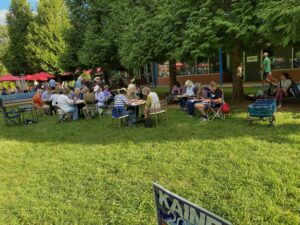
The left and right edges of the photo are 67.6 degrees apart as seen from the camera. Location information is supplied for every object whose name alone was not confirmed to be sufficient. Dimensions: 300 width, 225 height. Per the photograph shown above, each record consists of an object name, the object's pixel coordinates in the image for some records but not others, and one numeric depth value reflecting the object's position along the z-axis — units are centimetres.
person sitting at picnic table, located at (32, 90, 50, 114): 1056
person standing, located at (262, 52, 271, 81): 999
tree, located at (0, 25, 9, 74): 4335
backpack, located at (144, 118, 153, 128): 669
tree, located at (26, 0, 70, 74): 2499
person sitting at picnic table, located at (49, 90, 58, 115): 967
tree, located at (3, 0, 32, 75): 2623
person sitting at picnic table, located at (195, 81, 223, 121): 676
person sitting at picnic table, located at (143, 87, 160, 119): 674
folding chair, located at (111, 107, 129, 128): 691
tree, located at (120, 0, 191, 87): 849
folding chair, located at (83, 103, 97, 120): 862
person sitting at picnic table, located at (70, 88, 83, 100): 973
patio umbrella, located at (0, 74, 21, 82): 2091
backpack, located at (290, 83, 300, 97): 804
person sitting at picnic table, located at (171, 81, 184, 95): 982
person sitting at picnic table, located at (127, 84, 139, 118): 749
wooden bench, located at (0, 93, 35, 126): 908
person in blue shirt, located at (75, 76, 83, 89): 1246
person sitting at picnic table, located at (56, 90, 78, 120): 856
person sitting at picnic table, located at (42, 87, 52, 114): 1078
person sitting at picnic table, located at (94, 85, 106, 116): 901
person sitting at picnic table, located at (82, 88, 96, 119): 858
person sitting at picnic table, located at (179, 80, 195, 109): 841
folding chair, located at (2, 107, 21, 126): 893
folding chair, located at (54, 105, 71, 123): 861
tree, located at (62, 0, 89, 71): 1594
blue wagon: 559
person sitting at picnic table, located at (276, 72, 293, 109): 772
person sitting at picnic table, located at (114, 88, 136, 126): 695
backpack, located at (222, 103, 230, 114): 666
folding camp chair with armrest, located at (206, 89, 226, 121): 670
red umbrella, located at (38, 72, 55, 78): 2219
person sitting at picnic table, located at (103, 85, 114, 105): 948
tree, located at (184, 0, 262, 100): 685
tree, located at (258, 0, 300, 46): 531
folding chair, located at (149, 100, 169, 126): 672
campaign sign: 114
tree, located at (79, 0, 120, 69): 1383
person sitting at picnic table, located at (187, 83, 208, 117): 734
